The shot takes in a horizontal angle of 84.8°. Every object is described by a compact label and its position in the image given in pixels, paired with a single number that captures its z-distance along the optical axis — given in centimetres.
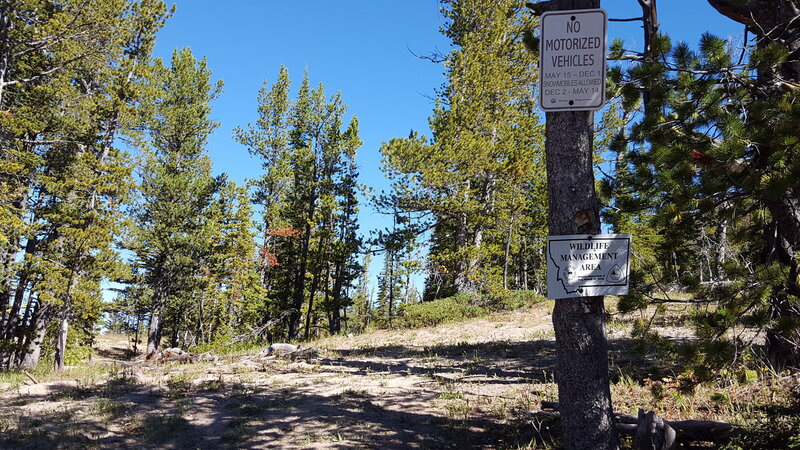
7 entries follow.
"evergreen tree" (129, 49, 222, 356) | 2395
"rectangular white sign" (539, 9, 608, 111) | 274
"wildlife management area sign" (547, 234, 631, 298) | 261
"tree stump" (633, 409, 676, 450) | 289
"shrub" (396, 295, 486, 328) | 1508
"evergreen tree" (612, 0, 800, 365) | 341
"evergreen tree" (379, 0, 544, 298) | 1548
